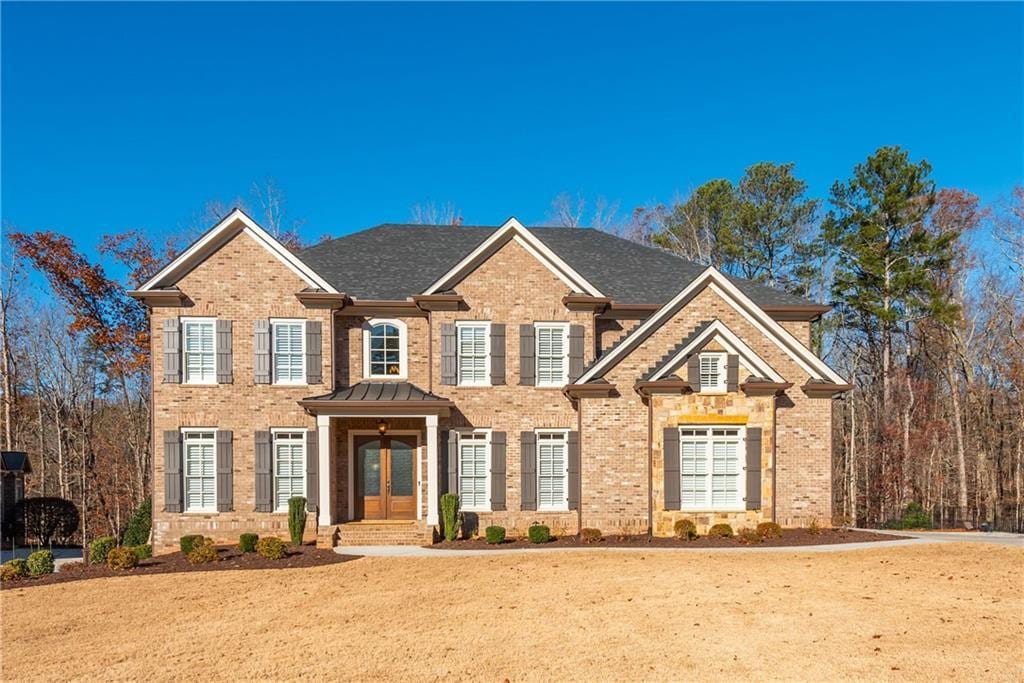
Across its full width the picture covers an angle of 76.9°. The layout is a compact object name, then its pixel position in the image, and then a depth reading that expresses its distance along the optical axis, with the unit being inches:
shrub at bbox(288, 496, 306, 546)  668.7
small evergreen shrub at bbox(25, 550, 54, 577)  558.9
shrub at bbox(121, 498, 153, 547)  726.5
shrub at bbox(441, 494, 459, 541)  683.4
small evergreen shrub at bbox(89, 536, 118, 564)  606.2
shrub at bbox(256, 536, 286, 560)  604.7
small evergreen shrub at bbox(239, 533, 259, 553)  640.4
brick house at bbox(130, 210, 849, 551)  696.4
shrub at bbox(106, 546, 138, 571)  577.3
